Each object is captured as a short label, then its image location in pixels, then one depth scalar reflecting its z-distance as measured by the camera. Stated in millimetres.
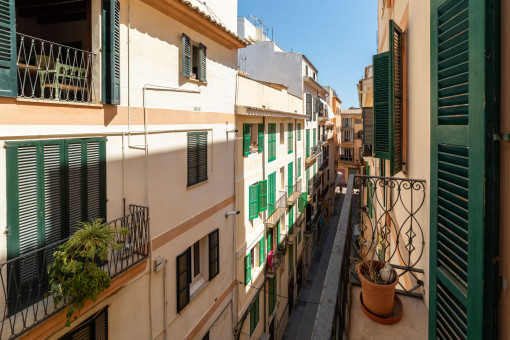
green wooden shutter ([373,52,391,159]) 5879
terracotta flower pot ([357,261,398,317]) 3697
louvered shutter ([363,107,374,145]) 11391
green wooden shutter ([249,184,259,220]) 13633
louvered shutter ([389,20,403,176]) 5289
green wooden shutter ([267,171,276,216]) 16359
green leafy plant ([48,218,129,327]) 4961
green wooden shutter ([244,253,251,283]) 13336
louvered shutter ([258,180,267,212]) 14430
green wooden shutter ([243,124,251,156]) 12781
